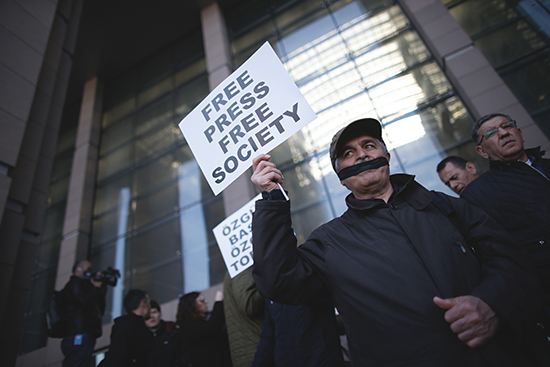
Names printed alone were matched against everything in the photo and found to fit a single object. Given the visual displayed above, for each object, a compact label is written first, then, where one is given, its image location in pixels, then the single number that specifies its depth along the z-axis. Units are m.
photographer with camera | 4.10
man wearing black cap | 1.26
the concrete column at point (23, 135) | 3.95
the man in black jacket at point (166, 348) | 3.62
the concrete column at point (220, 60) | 7.87
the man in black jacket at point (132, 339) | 3.25
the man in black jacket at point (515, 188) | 2.09
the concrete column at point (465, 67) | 5.73
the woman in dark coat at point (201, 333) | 3.47
